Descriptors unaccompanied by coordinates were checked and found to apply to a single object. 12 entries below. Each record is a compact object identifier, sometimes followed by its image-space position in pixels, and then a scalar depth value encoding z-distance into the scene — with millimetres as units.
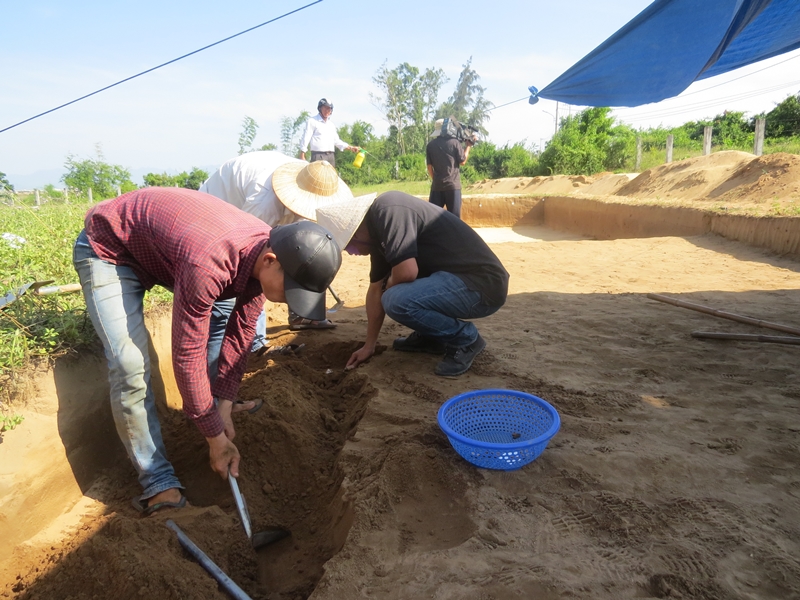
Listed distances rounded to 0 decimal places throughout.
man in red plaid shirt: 1664
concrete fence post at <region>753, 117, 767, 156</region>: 10930
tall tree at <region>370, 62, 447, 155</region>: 39750
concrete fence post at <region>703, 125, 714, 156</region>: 12227
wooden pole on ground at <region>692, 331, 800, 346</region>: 3219
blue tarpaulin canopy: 3424
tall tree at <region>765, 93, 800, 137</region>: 15773
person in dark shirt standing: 6551
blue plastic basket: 2238
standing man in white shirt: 6441
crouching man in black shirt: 2738
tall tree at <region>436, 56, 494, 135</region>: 42844
